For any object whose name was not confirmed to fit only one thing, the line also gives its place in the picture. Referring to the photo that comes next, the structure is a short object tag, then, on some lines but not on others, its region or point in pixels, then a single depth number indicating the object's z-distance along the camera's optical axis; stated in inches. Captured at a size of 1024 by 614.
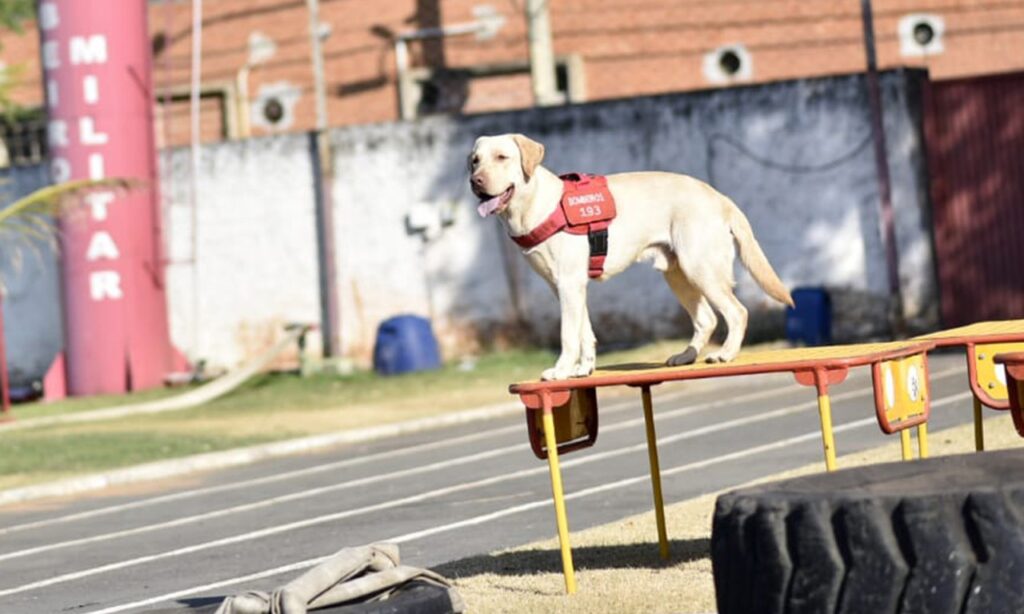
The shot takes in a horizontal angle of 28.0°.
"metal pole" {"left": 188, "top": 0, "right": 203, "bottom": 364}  1236.5
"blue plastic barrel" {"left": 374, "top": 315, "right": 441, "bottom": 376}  1141.1
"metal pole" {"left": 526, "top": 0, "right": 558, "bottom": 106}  1407.5
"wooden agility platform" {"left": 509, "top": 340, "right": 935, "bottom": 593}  369.1
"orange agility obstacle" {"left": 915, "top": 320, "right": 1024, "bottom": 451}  403.9
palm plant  962.7
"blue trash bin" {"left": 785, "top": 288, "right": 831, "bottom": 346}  1060.5
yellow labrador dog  396.8
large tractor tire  248.2
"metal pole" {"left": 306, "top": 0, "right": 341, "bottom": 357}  1208.8
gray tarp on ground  303.4
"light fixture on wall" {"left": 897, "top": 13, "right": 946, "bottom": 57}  1406.3
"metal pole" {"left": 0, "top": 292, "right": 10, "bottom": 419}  1044.5
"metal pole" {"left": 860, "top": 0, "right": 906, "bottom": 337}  1074.1
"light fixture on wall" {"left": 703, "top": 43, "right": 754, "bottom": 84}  1444.4
